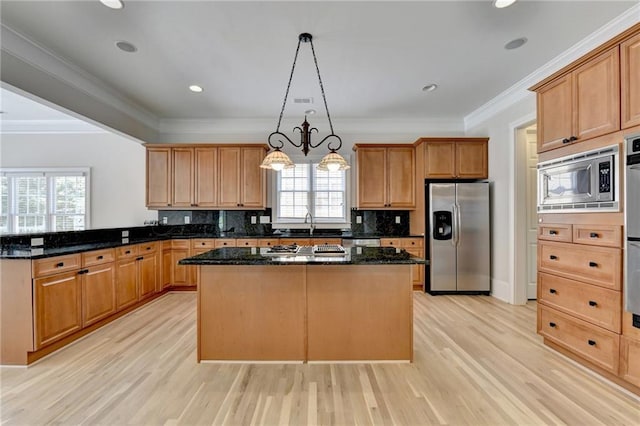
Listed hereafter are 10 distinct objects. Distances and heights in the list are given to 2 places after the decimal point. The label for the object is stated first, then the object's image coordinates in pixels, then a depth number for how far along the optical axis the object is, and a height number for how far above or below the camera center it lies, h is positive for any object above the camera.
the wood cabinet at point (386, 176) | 5.06 +0.62
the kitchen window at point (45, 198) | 5.62 +0.30
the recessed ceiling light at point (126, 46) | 2.88 +1.63
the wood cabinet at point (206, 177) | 4.98 +0.61
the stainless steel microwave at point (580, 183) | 2.16 +0.24
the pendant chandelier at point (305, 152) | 2.67 +0.48
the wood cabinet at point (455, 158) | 4.69 +0.85
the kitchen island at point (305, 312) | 2.50 -0.82
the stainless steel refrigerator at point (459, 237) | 4.52 -0.37
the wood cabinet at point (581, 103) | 2.16 +0.88
